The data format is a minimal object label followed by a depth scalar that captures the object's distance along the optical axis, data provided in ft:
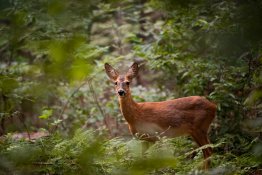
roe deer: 45.27
